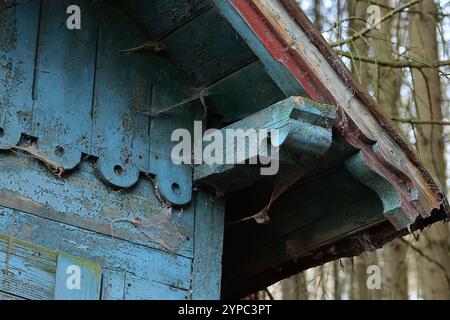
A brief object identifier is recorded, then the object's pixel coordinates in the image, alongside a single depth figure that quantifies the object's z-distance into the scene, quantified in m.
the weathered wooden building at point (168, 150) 4.07
